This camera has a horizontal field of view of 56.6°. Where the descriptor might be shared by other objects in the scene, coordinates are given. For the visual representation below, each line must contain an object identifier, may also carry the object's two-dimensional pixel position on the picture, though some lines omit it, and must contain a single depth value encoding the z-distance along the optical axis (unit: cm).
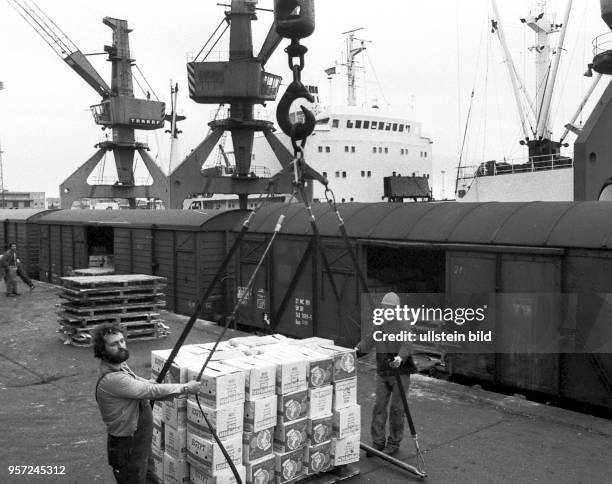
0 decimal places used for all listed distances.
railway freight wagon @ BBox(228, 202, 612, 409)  870
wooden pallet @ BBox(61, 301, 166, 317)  1331
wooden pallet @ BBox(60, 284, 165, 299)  1336
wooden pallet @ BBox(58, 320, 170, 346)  1295
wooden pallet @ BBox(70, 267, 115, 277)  1708
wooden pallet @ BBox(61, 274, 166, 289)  1334
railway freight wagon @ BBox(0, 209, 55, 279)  2650
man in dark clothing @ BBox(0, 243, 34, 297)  1955
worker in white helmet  678
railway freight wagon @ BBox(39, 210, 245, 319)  1662
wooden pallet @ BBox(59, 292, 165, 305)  1341
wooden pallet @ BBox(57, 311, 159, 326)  1316
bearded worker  481
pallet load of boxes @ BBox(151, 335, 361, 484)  544
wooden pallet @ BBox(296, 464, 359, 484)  616
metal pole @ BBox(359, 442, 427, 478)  637
